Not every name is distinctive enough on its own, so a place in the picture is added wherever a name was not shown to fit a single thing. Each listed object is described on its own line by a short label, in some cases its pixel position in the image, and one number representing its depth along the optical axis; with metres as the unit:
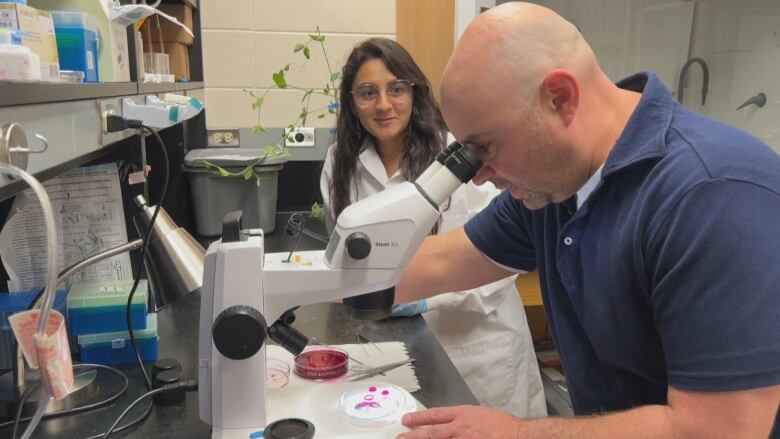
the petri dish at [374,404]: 0.96
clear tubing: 0.49
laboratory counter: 1.06
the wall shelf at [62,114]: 0.64
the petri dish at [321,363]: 1.14
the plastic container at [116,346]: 1.30
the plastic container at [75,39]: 0.89
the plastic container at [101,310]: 1.27
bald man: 0.80
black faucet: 2.43
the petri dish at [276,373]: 1.11
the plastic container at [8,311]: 1.15
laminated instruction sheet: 1.27
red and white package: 0.52
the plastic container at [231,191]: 2.41
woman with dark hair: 1.78
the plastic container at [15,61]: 0.61
